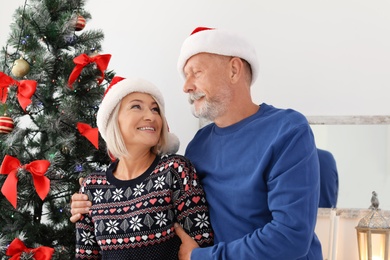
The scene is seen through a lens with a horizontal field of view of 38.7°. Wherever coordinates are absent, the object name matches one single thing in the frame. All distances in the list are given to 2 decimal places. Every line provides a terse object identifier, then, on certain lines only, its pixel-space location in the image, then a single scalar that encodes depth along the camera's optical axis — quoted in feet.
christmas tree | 7.31
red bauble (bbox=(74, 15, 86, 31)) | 7.64
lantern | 8.67
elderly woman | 6.04
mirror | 9.31
